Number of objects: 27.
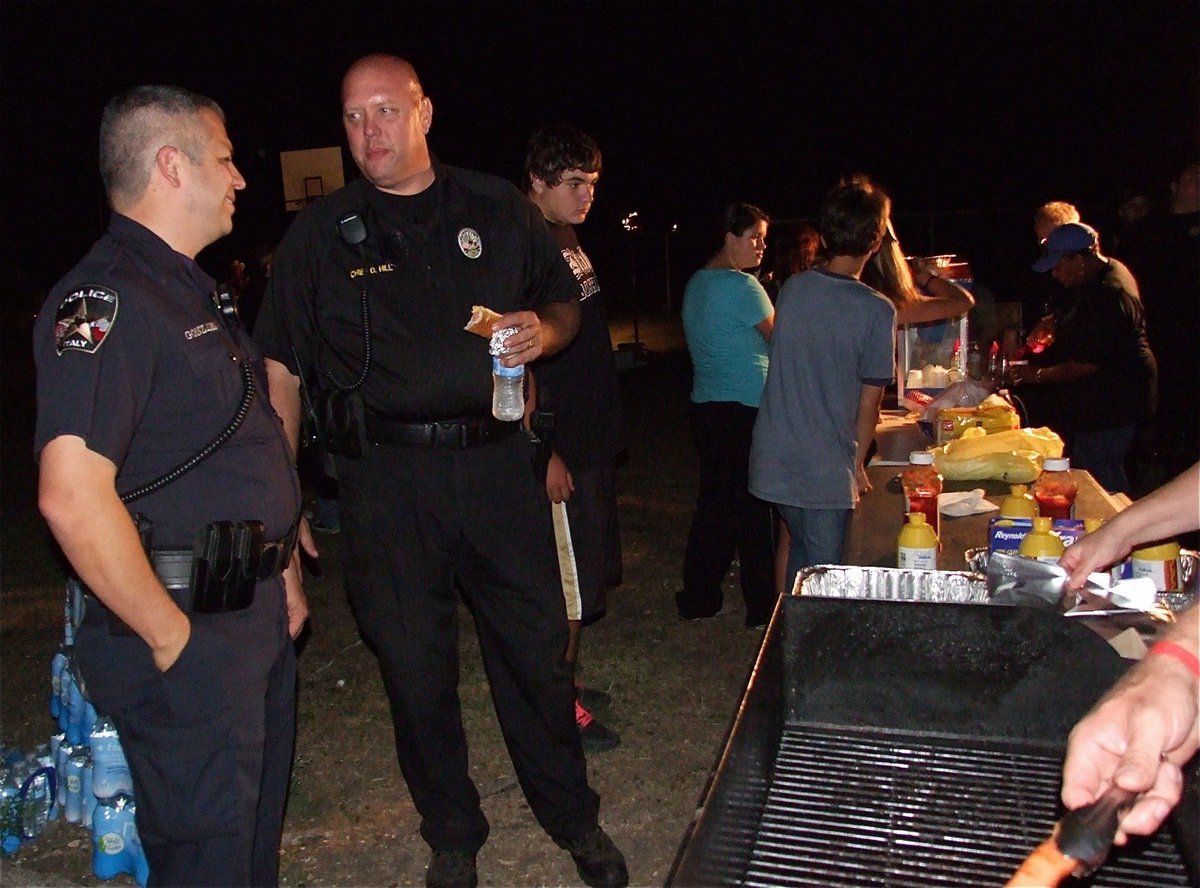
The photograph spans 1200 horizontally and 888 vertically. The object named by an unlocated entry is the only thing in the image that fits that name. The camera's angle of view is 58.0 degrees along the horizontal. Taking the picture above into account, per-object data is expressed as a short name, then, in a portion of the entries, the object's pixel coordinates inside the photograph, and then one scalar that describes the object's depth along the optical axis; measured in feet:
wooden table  11.35
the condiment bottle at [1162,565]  9.73
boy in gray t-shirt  14.46
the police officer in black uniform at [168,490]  7.57
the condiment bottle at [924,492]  12.10
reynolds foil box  10.38
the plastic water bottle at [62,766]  13.50
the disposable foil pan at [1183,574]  9.27
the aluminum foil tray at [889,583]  9.63
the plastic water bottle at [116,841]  12.16
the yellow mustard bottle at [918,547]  10.49
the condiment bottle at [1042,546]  9.62
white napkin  12.59
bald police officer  10.57
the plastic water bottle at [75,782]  13.28
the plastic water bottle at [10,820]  12.98
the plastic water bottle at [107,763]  12.00
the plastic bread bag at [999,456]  13.65
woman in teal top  18.04
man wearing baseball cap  19.62
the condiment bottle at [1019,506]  11.44
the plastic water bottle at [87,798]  13.29
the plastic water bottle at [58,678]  14.87
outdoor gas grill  6.46
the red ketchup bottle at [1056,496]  12.00
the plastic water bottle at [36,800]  13.26
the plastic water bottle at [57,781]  13.70
